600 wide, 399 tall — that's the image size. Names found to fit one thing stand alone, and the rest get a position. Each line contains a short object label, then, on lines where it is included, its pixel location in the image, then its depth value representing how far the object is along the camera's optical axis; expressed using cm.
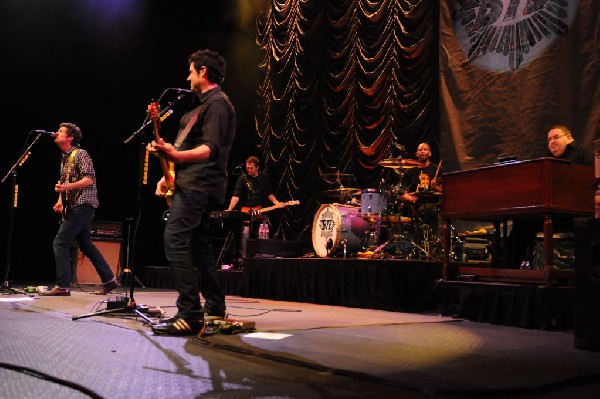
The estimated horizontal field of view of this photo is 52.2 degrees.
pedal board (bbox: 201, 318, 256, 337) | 418
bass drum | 862
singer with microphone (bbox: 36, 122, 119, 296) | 702
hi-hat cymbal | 938
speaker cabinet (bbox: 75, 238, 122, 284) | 1054
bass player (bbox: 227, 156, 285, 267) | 1037
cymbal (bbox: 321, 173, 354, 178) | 972
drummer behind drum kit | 821
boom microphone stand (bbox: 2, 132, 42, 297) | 764
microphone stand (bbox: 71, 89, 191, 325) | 455
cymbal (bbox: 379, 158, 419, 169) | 814
